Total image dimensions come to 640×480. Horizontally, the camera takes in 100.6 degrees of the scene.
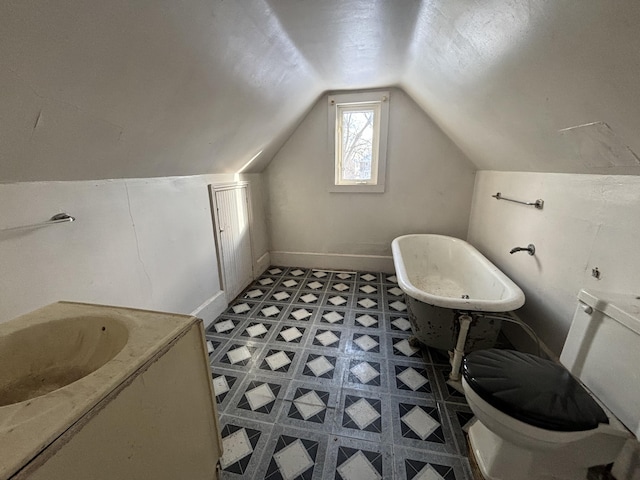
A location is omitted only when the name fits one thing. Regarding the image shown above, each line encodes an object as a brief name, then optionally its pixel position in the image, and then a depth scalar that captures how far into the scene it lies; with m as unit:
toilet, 0.86
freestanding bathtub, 1.49
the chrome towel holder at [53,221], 1.02
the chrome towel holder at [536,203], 1.65
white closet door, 2.40
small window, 2.81
